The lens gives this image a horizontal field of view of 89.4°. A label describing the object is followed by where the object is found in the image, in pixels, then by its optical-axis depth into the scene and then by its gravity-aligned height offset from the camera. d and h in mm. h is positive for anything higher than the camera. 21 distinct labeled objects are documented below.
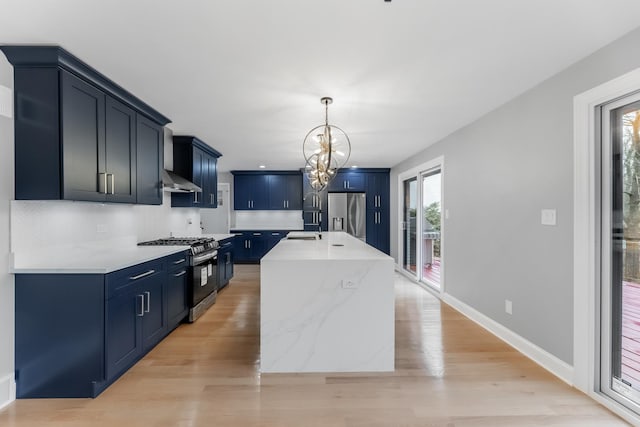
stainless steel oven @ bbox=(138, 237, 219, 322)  3666 -730
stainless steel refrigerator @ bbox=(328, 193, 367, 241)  7316 -49
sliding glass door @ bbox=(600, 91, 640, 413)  2016 -272
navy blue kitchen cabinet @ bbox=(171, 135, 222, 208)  4570 +680
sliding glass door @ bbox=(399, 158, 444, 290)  5156 -198
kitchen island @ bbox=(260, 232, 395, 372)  2463 -780
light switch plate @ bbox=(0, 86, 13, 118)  2092 +727
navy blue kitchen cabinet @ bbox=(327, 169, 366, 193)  7402 +719
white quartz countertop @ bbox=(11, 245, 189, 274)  2186 -371
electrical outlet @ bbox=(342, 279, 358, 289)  2461 -546
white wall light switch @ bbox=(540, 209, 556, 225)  2533 -50
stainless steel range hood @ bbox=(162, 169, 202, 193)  3878 +355
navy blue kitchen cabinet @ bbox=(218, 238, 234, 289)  4986 -825
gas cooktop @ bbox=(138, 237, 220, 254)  3702 -366
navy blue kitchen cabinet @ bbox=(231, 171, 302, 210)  7773 +519
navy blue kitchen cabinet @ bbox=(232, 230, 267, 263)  7582 -804
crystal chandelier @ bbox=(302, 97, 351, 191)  2998 +661
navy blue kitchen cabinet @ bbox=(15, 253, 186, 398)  2156 -823
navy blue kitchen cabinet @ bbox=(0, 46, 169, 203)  2176 +626
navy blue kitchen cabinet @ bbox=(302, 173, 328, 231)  7453 +102
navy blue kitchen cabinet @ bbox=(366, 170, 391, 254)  7387 -41
